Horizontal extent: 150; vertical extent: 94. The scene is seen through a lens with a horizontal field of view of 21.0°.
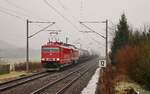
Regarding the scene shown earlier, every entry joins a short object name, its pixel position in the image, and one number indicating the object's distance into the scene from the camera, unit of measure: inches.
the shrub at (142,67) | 970.7
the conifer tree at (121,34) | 2211.2
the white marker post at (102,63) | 1043.6
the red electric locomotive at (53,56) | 1913.1
